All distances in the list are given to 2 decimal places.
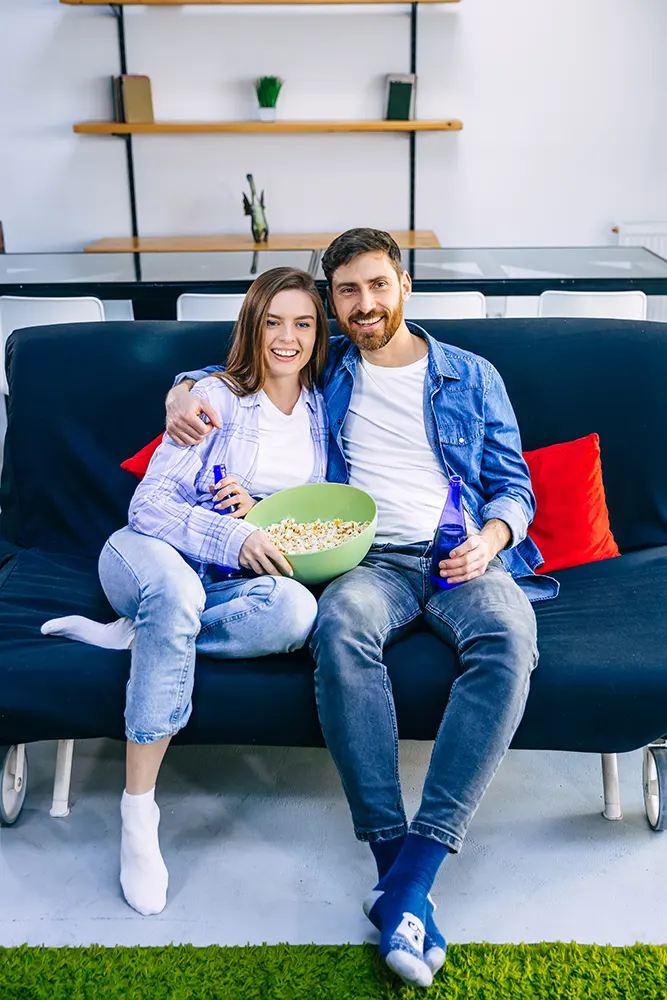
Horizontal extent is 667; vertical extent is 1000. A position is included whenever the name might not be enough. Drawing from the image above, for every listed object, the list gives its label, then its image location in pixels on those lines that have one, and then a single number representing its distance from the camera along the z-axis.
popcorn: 2.05
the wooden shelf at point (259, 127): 5.16
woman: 1.84
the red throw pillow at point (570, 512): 2.31
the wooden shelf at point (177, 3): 5.02
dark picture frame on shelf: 5.19
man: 1.71
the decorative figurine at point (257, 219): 4.97
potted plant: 5.16
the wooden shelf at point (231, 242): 4.98
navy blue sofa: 2.42
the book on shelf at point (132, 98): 5.18
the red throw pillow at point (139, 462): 2.36
